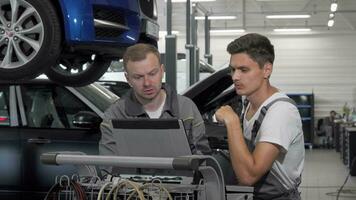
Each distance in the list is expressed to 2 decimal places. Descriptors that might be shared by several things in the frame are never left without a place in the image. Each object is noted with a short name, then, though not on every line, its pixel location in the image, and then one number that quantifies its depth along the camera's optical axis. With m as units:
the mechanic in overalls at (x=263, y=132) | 2.22
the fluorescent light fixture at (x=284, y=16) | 17.83
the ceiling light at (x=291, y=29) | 22.43
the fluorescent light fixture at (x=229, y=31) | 22.55
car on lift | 4.68
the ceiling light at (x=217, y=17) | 18.44
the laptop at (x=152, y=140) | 2.15
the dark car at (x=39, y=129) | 5.32
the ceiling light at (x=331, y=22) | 20.92
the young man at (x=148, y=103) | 2.48
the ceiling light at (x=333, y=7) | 16.49
